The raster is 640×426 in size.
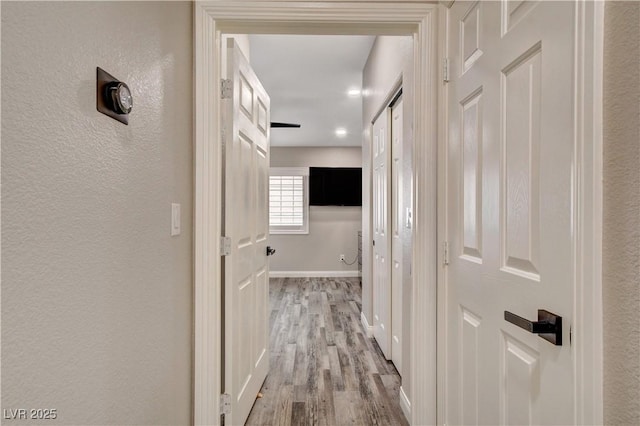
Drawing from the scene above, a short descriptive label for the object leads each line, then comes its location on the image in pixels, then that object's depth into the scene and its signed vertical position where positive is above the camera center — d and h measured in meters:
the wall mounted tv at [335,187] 7.27 +0.49
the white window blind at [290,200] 7.37 +0.24
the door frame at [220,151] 1.60 +0.24
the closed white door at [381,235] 3.02 -0.21
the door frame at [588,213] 0.76 +0.00
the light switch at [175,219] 1.38 -0.03
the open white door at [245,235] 1.75 -0.14
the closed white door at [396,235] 2.70 -0.18
